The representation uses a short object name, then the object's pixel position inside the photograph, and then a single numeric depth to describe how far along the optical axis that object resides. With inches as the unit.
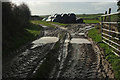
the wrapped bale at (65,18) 2316.7
